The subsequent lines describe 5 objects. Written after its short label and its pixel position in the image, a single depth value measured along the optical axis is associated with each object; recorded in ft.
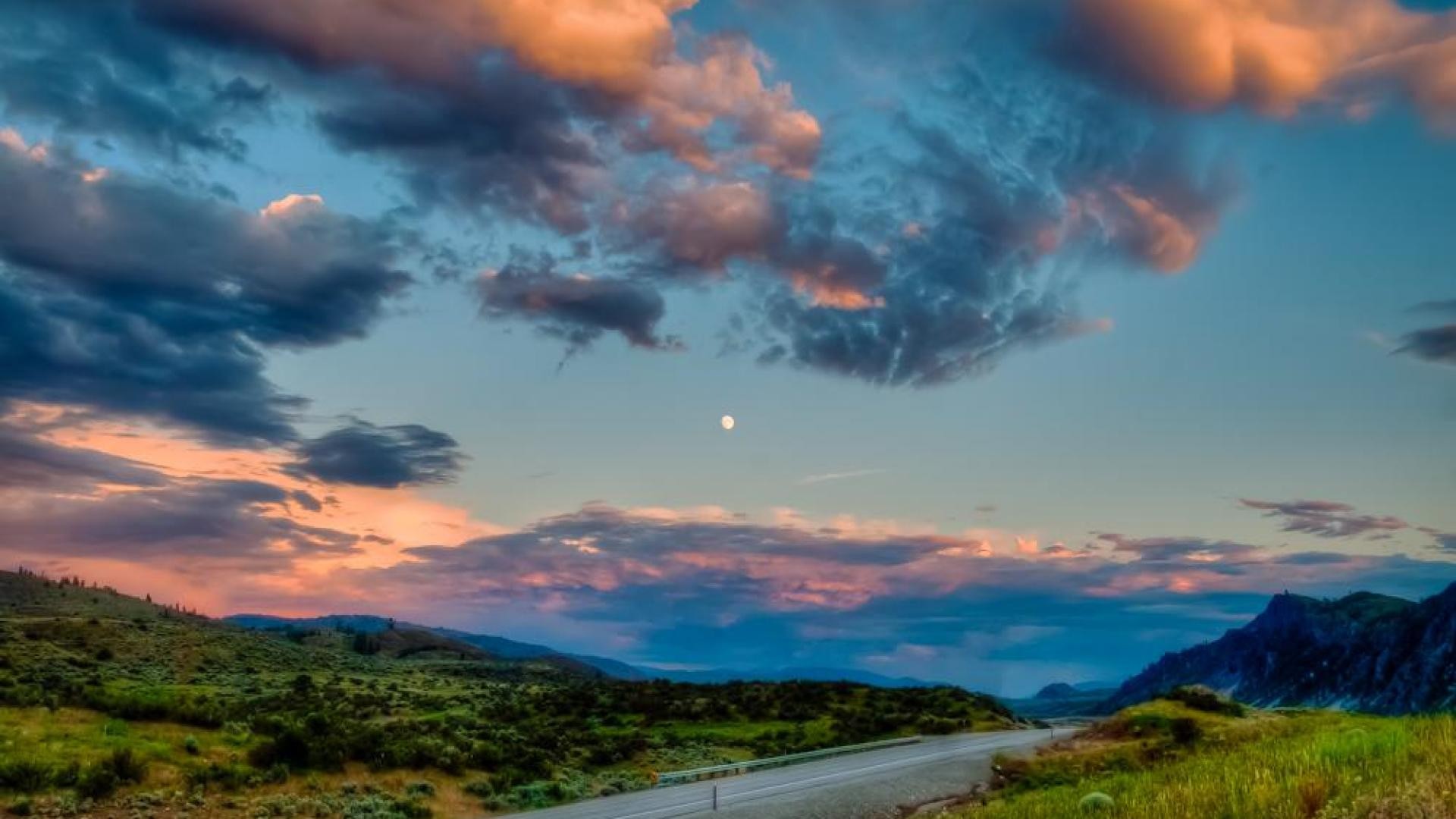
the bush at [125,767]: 89.71
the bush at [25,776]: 82.86
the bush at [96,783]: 83.76
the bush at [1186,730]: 118.73
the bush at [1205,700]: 154.61
